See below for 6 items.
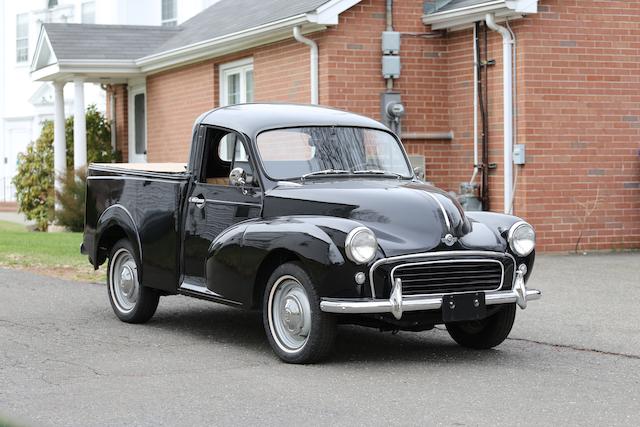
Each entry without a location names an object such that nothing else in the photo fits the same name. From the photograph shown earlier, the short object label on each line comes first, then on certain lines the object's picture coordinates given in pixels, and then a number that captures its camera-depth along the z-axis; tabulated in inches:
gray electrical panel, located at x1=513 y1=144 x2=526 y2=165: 619.2
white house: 1309.1
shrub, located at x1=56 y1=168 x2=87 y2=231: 838.5
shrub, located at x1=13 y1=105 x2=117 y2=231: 945.5
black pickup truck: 300.4
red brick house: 623.8
